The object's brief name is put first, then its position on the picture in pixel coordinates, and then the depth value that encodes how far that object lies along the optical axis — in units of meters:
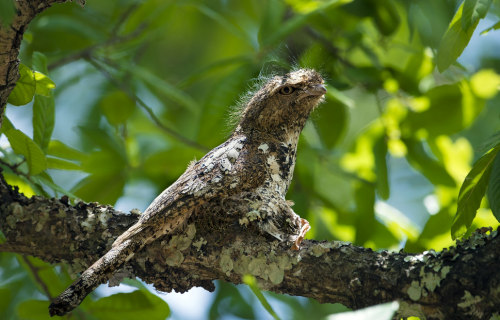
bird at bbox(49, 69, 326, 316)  4.23
